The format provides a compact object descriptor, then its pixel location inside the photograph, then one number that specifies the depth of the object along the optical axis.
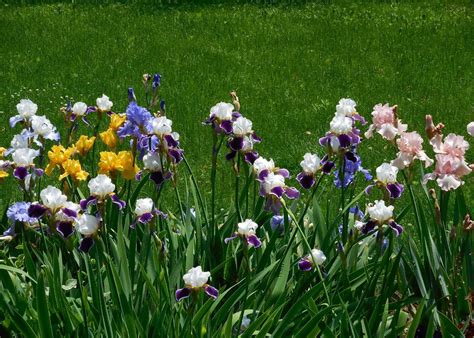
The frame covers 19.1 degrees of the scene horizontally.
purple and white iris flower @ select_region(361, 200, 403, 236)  4.46
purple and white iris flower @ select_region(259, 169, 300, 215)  4.66
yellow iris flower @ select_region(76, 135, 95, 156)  5.67
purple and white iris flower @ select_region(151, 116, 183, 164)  4.70
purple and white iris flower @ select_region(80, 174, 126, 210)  4.31
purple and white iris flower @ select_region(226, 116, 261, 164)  4.89
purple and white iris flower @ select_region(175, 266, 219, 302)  3.95
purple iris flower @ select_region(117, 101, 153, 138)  5.08
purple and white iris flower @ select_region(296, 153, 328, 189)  4.90
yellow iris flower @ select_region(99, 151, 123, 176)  4.96
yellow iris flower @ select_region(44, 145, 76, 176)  5.17
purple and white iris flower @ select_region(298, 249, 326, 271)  4.93
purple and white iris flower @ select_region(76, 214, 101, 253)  4.28
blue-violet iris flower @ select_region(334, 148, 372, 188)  5.83
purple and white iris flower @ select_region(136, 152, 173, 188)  4.80
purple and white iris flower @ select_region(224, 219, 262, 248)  4.27
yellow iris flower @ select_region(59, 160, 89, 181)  5.01
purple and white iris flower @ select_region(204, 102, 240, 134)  4.99
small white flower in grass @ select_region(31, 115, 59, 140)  5.72
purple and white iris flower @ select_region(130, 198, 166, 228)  4.49
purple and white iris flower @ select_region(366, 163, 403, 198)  4.66
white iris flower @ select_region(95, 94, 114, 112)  6.15
